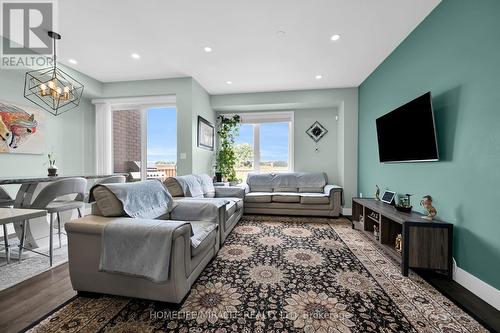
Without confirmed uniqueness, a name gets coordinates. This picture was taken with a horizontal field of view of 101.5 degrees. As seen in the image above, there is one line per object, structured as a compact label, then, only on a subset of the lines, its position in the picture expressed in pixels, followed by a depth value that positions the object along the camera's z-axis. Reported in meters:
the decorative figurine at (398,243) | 2.27
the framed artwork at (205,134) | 4.22
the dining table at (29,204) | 2.37
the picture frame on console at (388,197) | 2.82
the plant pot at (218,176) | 4.74
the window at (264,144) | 5.20
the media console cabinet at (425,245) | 1.90
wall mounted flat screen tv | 2.11
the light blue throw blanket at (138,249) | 1.42
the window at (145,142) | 4.36
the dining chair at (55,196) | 2.23
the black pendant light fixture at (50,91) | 2.62
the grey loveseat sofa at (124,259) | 1.48
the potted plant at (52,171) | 2.83
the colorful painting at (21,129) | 2.98
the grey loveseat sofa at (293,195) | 4.07
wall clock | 4.96
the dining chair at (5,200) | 2.38
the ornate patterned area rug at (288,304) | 1.37
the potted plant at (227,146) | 4.93
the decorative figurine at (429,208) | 2.03
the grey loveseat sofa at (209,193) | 2.66
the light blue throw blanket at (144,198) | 1.78
